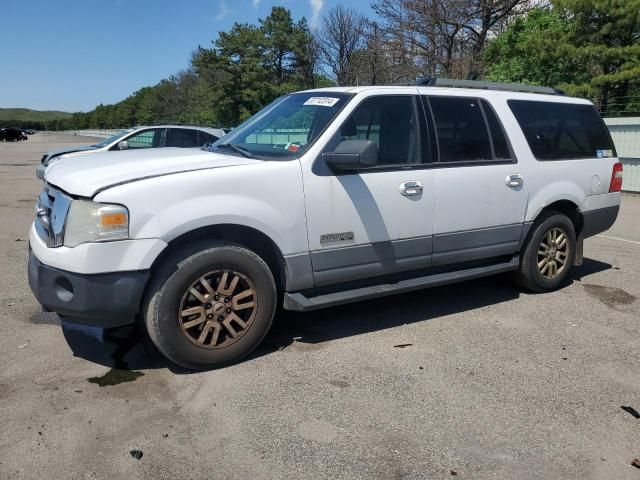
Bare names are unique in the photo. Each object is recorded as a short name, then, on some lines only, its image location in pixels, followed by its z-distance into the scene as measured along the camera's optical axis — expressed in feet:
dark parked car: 197.48
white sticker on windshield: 14.16
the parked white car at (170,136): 38.91
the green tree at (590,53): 57.52
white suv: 11.28
